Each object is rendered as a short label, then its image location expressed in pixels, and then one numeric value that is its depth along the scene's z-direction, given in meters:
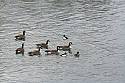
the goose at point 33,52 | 48.60
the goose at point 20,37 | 53.50
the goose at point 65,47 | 50.69
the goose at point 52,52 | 49.28
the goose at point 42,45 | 50.81
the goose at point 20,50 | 48.69
